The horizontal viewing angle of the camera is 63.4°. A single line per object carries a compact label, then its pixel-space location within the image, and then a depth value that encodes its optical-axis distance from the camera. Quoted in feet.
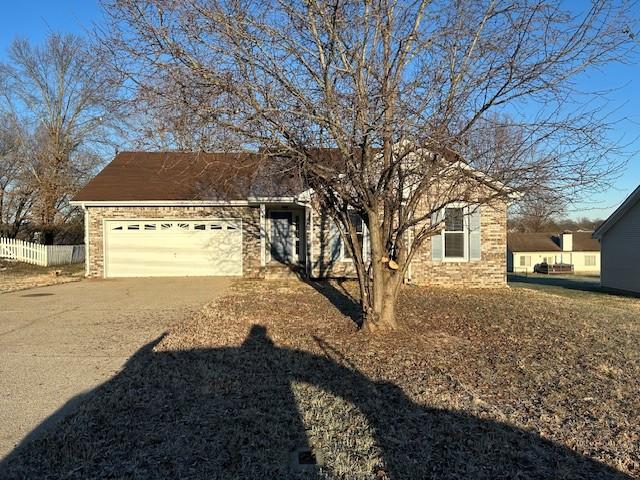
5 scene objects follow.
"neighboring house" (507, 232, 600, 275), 227.61
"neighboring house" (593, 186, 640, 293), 67.41
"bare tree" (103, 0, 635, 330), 19.30
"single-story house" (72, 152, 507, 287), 55.52
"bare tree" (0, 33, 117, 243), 95.25
